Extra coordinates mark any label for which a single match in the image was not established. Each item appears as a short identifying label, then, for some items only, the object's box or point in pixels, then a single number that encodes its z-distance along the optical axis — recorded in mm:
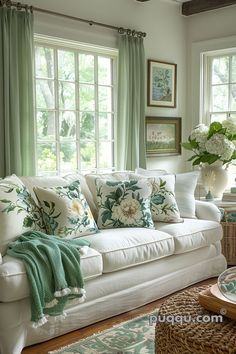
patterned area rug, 2424
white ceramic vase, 4215
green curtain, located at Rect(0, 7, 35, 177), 3416
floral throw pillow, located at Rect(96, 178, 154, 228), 3320
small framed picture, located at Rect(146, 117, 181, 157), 4781
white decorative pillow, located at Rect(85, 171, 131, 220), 3482
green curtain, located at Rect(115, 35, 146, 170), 4359
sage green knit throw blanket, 2336
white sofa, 2332
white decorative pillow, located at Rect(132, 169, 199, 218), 3787
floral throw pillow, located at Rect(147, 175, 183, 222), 3566
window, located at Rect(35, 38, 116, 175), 3953
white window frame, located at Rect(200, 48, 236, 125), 5000
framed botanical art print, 4742
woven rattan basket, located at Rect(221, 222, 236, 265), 3947
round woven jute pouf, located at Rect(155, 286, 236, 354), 1640
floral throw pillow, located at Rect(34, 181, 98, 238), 2891
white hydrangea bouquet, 4039
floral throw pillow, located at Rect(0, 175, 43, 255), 2598
